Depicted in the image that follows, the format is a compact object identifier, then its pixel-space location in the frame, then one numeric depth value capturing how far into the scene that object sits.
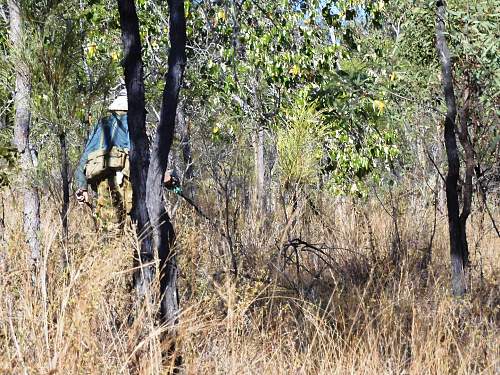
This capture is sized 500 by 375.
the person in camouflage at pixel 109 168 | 11.63
